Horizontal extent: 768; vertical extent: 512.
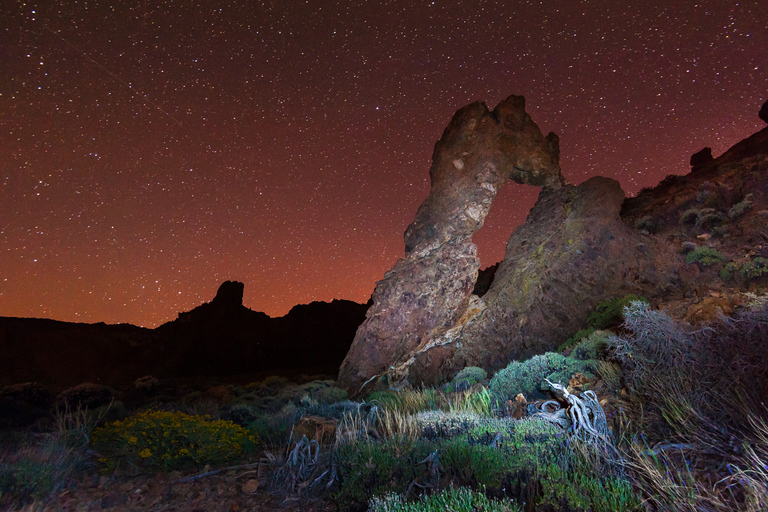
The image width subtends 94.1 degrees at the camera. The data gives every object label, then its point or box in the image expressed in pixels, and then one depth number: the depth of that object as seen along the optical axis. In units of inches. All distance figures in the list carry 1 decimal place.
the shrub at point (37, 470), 126.7
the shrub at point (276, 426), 220.0
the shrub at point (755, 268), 371.9
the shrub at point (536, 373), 263.0
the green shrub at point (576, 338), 395.4
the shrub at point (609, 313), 402.3
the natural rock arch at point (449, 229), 526.9
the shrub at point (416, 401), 243.8
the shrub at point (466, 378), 339.3
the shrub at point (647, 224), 584.2
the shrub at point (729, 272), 396.8
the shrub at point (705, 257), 426.0
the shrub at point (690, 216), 533.3
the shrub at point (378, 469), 120.4
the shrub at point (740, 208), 473.7
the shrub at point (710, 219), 495.6
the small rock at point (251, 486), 143.5
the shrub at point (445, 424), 167.0
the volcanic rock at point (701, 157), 869.8
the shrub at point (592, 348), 291.5
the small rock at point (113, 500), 131.2
